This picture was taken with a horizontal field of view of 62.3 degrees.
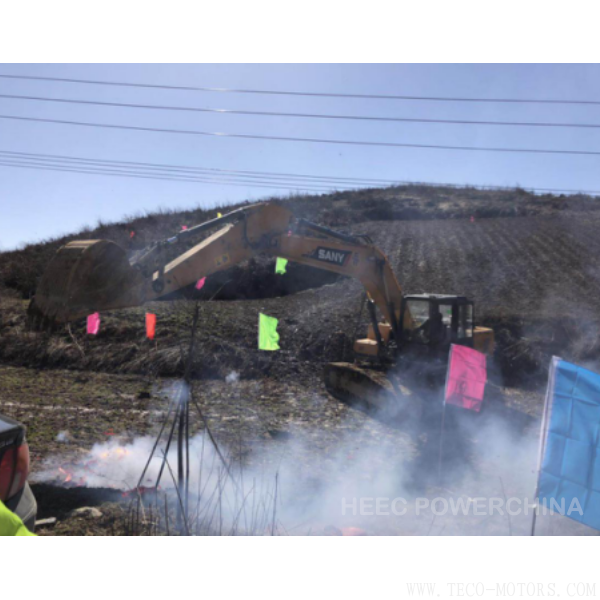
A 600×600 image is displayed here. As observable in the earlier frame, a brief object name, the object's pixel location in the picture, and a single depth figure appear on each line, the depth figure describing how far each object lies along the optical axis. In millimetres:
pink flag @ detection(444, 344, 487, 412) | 6211
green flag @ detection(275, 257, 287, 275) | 8634
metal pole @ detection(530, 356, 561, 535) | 3680
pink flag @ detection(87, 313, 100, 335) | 8194
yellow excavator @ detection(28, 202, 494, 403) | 5312
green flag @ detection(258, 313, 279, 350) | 7055
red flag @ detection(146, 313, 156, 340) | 8530
